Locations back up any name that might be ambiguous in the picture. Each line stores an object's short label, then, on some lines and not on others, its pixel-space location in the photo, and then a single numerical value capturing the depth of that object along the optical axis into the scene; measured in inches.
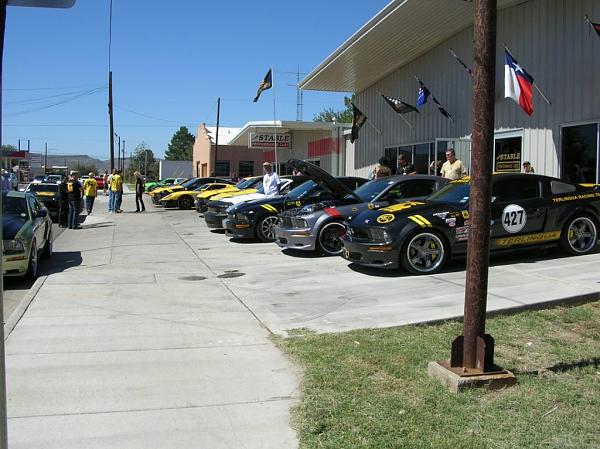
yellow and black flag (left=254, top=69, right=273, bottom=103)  956.0
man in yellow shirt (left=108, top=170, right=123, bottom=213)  959.6
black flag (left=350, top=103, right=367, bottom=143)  909.2
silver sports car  432.1
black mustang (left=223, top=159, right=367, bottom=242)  502.0
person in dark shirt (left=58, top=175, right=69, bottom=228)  732.0
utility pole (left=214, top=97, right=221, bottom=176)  1950.4
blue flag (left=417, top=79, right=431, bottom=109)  703.7
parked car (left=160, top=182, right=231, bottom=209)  1091.9
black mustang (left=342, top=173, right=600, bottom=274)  346.3
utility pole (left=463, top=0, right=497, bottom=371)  173.9
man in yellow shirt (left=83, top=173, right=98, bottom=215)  916.5
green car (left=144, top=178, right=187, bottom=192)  1748.4
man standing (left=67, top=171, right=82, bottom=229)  697.0
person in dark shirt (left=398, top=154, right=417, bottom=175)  572.1
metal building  509.0
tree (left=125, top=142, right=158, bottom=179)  4656.0
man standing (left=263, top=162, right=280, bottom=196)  582.2
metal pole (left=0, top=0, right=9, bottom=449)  95.9
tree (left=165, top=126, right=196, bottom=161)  6028.5
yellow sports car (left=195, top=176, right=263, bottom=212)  768.3
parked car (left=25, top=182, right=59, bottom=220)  863.7
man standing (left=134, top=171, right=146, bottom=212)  1020.5
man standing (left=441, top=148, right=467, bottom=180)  492.7
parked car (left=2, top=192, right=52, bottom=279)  353.7
